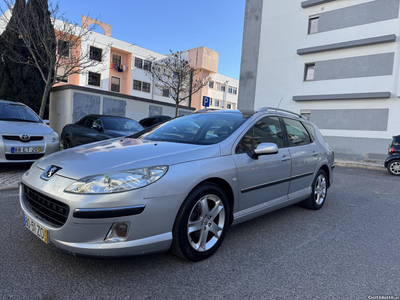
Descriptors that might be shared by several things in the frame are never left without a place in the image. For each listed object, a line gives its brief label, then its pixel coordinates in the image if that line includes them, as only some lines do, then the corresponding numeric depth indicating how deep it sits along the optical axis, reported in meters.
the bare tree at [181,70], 17.80
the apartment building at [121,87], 13.93
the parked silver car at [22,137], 5.36
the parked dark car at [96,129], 7.67
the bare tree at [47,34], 11.61
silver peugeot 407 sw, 2.11
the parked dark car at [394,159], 9.67
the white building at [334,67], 14.52
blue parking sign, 11.59
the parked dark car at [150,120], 13.41
